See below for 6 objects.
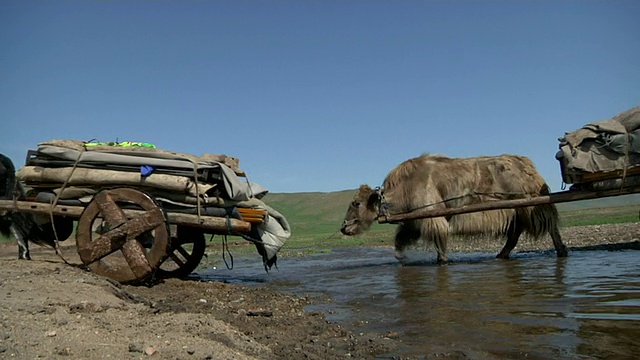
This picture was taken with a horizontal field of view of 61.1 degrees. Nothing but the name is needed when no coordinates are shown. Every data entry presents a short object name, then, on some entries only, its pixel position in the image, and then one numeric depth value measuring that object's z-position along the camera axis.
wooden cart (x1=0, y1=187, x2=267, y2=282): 7.72
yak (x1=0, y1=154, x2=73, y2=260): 9.11
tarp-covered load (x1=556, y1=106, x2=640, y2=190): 9.91
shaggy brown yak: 12.38
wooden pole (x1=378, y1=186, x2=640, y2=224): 10.27
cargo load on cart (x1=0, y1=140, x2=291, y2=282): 7.77
